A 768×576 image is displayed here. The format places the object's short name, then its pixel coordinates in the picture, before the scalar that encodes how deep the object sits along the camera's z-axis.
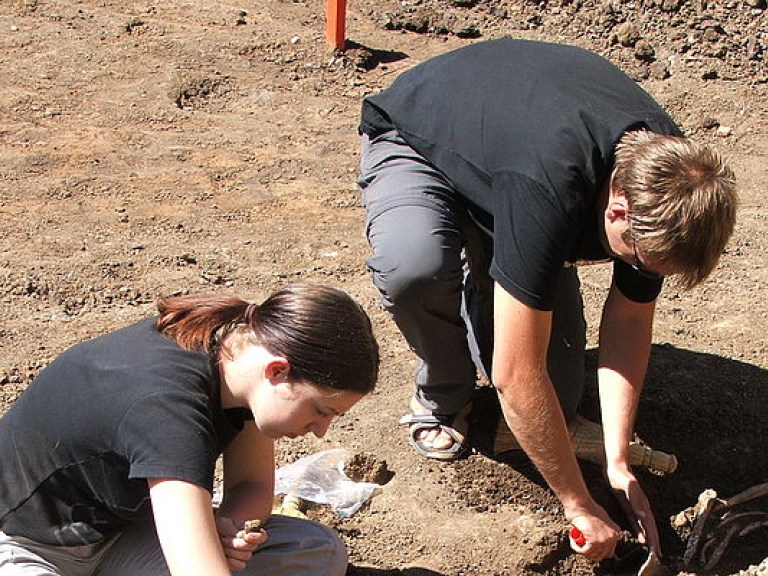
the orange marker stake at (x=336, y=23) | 5.73
